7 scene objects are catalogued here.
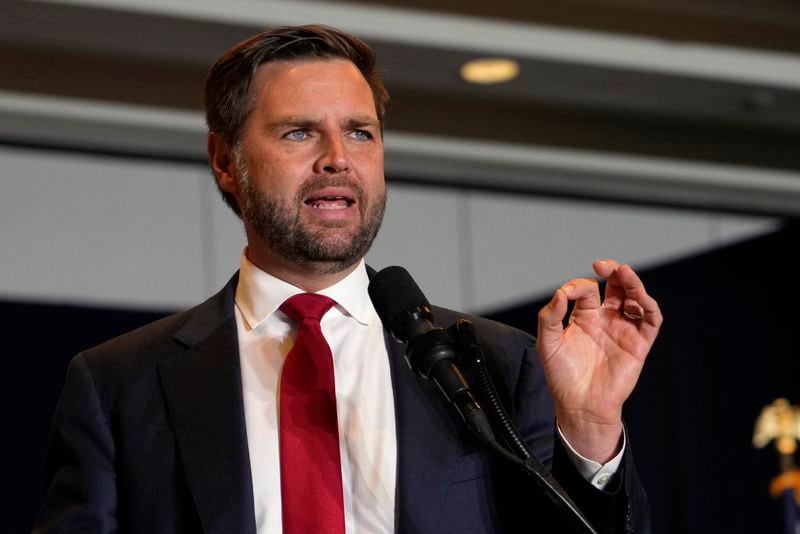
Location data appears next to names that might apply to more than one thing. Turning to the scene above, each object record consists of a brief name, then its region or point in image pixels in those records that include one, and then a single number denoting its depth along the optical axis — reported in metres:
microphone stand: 3.07
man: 3.48
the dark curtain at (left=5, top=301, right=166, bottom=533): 10.40
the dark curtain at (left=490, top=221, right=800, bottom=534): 11.09
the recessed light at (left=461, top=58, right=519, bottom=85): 11.45
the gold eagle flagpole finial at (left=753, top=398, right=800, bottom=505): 10.05
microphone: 3.21
